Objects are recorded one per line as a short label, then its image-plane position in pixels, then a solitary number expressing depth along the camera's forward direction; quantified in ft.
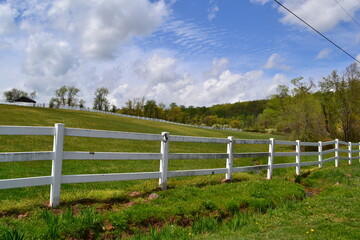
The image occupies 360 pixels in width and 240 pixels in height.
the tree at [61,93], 374.84
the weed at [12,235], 12.31
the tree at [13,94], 408.46
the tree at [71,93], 382.22
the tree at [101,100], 373.40
